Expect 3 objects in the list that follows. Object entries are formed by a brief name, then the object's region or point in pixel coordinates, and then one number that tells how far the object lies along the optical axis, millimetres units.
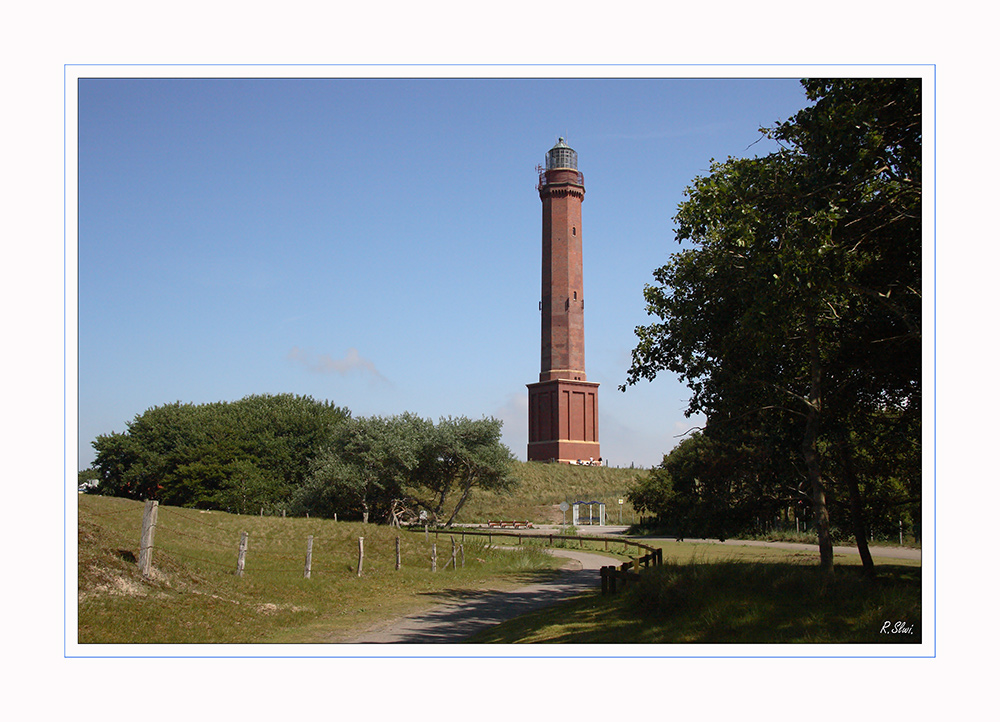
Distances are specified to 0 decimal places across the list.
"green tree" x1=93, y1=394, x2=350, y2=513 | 49031
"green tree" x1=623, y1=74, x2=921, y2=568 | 10508
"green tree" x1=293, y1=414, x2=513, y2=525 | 45000
